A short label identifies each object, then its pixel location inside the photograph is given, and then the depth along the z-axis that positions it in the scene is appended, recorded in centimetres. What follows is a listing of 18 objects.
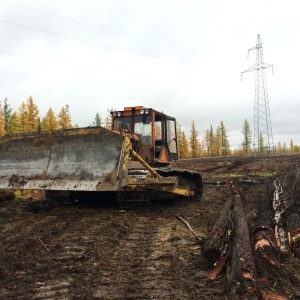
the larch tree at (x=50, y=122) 4870
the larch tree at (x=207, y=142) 8175
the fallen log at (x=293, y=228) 500
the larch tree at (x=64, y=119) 4981
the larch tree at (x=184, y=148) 6622
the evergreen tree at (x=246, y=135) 8075
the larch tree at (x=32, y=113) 4530
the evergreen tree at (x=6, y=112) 5344
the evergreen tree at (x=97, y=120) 6810
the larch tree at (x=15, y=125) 4442
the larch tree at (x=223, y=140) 7689
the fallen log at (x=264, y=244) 415
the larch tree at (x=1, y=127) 4024
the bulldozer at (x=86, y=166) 720
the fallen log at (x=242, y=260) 333
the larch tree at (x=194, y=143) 6619
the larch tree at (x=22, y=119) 4438
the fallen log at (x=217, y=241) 425
